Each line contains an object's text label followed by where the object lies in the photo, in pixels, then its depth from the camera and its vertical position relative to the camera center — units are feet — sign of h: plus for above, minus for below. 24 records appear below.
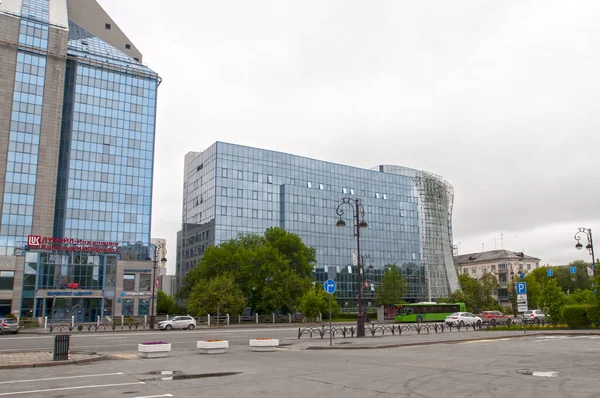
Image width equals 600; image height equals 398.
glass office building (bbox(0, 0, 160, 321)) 245.45 +71.11
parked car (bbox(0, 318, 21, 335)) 148.18 -10.90
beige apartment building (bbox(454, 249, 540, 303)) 471.62 +24.82
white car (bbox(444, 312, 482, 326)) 178.50 -10.65
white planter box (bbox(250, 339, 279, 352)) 82.79 -9.12
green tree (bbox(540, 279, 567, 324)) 132.87 -2.79
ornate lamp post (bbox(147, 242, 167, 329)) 166.40 -10.40
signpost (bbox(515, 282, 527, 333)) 102.99 -1.69
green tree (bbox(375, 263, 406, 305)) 289.53 +0.57
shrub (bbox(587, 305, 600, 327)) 117.08 -6.08
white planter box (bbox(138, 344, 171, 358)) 70.23 -8.56
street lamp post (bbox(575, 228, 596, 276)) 137.59 +12.66
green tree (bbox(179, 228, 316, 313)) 228.43 +7.87
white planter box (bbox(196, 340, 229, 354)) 75.10 -8.66
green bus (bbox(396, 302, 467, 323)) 218.59 -10.08
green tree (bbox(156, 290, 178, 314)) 315.08 -9.65
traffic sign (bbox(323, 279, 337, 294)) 87.66 +0.66
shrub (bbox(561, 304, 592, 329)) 120.37 -6.59
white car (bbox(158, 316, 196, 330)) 165.68 -11.31
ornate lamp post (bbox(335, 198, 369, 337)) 107.52 -6.01
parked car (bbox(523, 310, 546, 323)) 203.71 -10.95
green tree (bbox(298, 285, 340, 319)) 208.44 -6.07
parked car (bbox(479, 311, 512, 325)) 213.25 -11.72
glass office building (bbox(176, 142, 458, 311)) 328.49 +59.10
